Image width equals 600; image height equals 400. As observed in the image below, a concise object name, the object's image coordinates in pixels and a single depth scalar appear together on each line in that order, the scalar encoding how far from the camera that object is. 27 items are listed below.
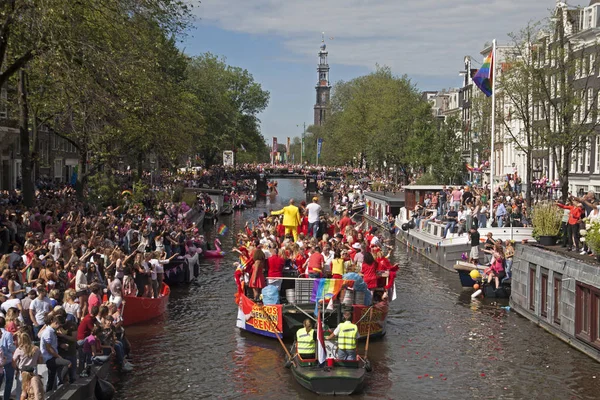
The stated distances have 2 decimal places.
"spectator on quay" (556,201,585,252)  25.72
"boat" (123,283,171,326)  24.67
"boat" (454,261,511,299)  31.66
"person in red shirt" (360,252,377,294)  24.00
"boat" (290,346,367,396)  18.41
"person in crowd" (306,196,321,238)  29.80
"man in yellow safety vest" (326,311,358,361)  18.55
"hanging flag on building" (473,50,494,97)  40.78
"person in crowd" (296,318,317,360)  19.14
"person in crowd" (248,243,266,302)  23.44
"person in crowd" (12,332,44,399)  14.07
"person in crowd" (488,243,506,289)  31.50
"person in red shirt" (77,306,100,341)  17.23
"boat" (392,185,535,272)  35.53
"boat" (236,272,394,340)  22.45
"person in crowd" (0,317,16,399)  14.27
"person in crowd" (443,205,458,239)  42.03
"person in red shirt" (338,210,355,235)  30.65
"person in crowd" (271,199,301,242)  29.05
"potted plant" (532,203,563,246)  27.99
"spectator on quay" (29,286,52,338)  16.84
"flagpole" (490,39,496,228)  39.88
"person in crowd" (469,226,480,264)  35.59
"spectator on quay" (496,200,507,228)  39.93
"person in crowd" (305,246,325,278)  23.17
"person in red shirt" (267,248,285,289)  23.70
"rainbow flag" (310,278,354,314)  22.20
